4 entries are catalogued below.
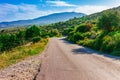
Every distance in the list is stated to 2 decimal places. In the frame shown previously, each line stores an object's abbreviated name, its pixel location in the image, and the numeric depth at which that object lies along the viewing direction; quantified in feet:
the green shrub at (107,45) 36.86
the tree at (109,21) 51.27
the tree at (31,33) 166.68
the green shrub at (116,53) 32.11
